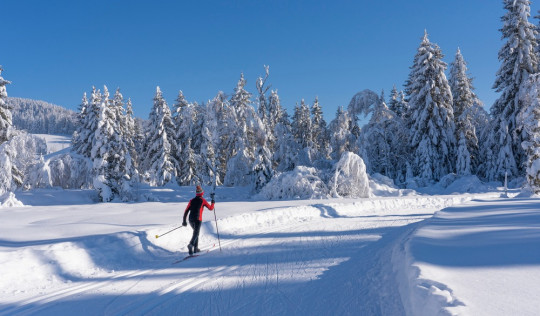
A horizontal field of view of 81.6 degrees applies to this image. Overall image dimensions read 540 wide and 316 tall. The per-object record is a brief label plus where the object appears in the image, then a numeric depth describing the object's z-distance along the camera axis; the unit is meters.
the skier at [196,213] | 8.26
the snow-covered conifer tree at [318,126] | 54.60
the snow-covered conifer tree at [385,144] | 29.02
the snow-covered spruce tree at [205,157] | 36.75
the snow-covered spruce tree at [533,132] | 17.50
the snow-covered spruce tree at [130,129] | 41.36
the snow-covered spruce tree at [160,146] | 34.66
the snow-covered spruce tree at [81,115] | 35.58
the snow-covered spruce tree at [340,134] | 28.88
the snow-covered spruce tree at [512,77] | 25.17
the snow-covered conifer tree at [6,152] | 19.38
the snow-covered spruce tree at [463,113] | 28.56
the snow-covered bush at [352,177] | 23.10
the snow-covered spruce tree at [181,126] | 39.88
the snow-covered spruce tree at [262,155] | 24.56
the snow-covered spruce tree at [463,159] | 28.22
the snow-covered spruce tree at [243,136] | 24.56
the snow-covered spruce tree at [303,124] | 52.75
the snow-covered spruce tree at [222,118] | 25.69
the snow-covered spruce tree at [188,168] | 38.44
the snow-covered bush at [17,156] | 19.39
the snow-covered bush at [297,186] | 22.73
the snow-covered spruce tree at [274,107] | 52.38
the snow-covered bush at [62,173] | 22.89
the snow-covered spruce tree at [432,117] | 28.83
